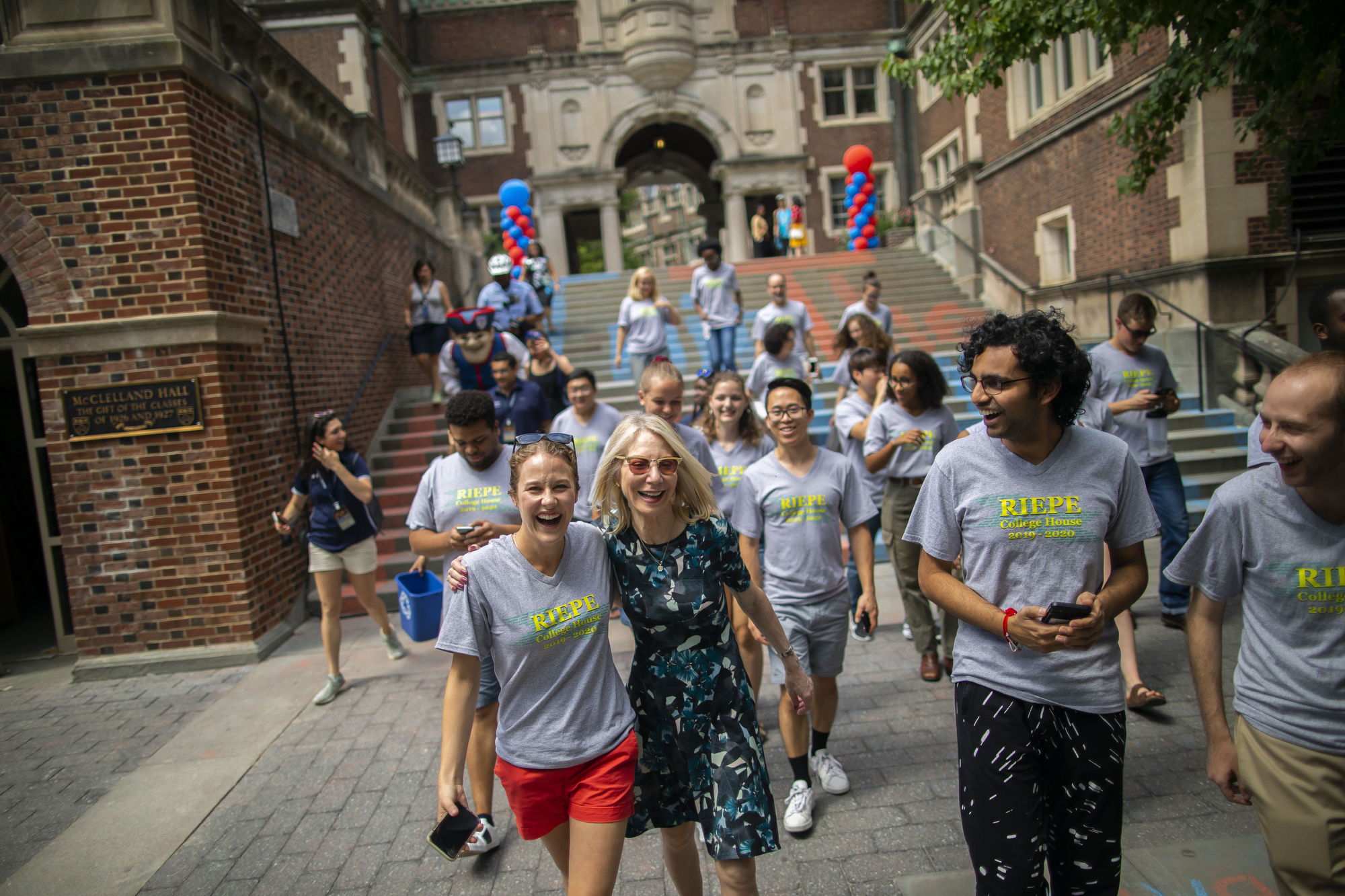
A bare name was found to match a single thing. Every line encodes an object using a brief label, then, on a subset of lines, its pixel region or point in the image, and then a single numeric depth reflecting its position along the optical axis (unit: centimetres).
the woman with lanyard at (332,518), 504
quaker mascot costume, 729
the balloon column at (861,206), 1747
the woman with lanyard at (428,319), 997
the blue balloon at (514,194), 1423
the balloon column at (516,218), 1427
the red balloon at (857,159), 1706
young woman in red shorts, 231
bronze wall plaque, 584
